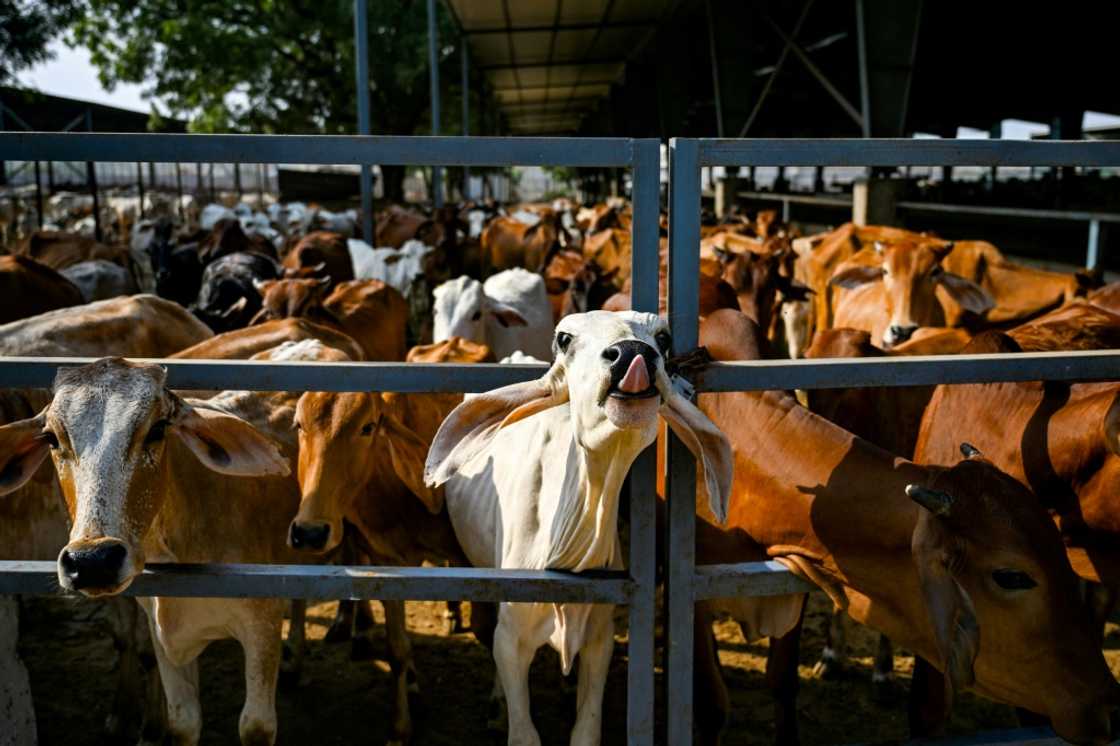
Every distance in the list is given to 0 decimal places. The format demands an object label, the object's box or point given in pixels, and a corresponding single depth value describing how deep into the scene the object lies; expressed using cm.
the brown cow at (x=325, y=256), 1201
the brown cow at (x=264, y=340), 516
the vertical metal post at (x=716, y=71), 1839
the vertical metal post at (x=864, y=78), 1227
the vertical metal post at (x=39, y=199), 1631
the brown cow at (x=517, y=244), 1532
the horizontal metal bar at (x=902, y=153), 272
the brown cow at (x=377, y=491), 386
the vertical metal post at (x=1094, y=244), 880
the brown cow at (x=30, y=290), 761
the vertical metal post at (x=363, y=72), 1046
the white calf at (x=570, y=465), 253
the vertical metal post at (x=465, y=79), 2152
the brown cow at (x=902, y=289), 687
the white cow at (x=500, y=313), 775
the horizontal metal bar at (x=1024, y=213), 859
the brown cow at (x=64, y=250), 1230
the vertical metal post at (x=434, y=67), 1677
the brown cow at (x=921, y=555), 268
